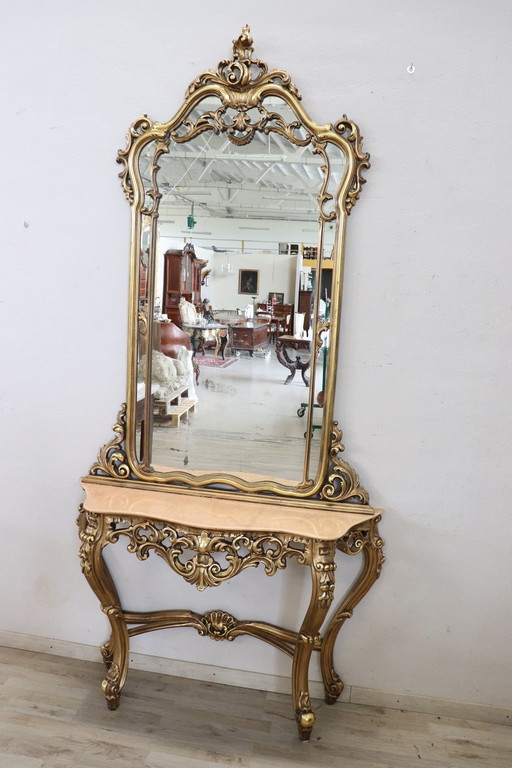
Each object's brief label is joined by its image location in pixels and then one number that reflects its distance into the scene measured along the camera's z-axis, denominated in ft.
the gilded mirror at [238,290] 6.59
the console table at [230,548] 6.42
